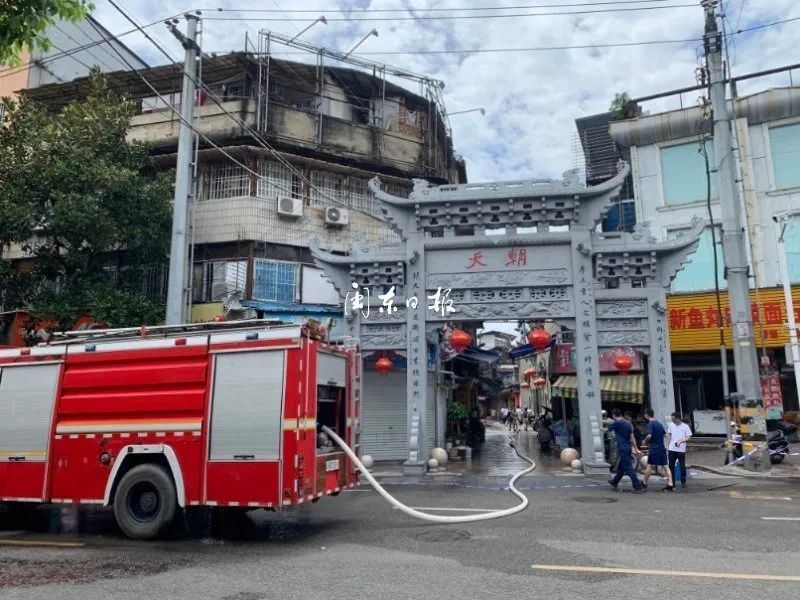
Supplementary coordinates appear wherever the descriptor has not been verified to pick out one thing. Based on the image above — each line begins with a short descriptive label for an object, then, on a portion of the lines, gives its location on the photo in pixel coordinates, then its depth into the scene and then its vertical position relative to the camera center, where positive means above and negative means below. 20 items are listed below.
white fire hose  8.68 -1.41
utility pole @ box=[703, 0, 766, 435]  14.78 +3.96
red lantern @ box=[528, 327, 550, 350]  15.73 +1.78
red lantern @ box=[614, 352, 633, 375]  15.84 +1.14
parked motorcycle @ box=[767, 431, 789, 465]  15.57 -1.02
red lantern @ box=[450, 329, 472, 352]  16.17 +1.83
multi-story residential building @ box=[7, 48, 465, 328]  20.39 +8.48
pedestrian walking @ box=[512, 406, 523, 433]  37.49 -0.58
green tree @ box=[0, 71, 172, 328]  17.25 +5.82
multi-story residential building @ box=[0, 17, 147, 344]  21.75 +13.90
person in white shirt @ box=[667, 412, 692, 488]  12.76 -0.65
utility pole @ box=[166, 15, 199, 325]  15.23 +5.62
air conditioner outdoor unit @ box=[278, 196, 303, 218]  20.56 +6.76
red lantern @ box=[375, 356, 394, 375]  17.16 +1.25
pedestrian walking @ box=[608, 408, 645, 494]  12.12 -0.78
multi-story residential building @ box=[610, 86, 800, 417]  21.72 +7.37
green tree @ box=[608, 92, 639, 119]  24.94 +12.01
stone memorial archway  15.31 +3.51
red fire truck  8.05 -0.10
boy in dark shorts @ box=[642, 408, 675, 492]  12.36 -0.81
